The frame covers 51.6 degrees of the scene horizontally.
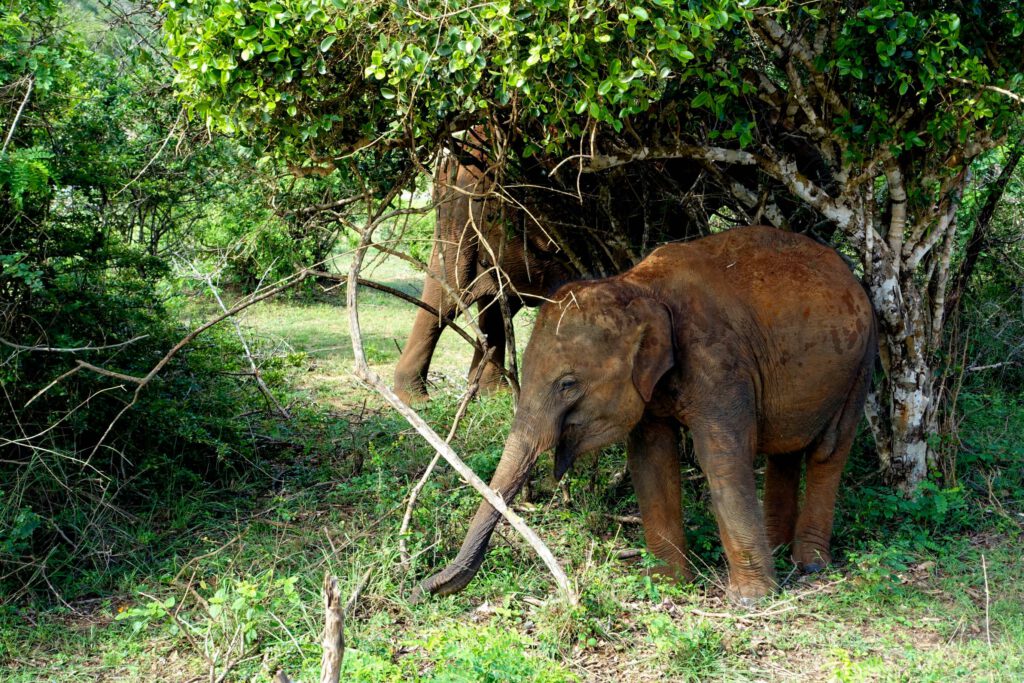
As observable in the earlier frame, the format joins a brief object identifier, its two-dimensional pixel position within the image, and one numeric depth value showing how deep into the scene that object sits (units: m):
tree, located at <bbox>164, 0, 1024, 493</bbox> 5.18
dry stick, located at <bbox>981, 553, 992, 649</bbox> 4.98
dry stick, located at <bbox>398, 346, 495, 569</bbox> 5.64
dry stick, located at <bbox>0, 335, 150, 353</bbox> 5.76
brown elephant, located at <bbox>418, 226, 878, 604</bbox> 5.41
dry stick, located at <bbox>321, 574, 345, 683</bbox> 3.27
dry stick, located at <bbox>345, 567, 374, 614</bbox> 5.21
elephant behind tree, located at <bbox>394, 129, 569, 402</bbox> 8.06
